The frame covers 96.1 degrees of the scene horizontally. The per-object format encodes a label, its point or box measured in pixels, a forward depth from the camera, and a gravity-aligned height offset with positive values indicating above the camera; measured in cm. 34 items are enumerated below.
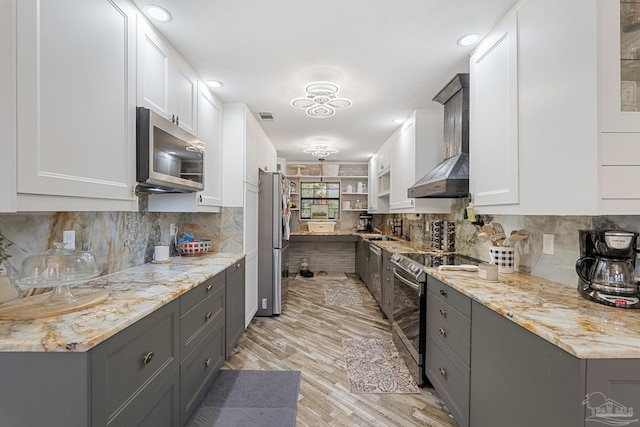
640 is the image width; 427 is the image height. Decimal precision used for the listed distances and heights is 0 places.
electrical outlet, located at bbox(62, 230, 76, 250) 154 -14
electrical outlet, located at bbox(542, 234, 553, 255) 176 -18
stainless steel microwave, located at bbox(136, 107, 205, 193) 163 +37
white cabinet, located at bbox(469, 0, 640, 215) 112 +46
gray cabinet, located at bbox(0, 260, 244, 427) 92 -62
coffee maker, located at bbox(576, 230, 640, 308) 124 -25
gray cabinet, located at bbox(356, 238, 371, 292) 472 -87
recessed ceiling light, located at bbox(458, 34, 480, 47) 190 +118
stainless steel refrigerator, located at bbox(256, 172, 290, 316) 357 -44
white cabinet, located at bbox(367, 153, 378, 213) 538 +55
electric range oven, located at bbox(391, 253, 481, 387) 218 -76
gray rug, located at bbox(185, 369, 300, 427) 184 -132
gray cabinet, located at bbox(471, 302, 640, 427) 89 -61
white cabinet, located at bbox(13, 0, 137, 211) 100 +45
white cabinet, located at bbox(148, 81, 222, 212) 230 +41
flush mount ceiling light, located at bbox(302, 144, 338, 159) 456 +106
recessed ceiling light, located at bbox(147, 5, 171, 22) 165 +117
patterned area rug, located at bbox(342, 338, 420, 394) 218 -131
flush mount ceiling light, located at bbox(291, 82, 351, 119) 238 +104
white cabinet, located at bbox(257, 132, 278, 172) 376 +86
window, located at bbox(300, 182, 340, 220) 641 +30
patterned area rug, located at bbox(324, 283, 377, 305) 426 -130
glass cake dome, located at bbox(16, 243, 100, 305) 115 -25
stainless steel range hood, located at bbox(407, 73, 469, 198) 221 +59
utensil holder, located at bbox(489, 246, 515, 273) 195 -30
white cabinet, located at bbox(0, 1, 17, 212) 91 +33
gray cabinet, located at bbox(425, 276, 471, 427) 160 -83
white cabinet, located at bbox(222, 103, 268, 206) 301 +65
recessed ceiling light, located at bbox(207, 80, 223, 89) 257 +118
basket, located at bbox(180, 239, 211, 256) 267 -33
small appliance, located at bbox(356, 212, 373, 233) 625 -22
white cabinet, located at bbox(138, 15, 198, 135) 170 +91
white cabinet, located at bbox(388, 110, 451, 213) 315 +71
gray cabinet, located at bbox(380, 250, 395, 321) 315 -83
